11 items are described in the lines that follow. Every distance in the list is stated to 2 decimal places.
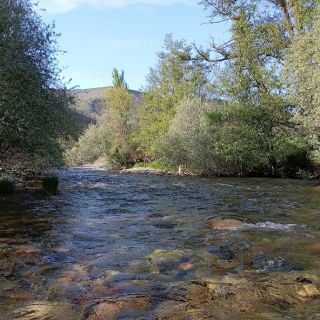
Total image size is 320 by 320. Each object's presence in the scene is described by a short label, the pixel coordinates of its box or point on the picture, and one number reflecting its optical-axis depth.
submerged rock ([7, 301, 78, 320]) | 5.82
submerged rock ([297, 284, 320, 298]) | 6.62
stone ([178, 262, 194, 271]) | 8.19
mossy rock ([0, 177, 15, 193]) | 19.75
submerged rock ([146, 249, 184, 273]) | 8.17
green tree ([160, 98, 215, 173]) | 38.06
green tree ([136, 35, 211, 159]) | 52.91
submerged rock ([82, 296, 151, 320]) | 5.89
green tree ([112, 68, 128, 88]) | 63.83
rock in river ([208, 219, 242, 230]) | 12.16
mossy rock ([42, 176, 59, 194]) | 21.75
